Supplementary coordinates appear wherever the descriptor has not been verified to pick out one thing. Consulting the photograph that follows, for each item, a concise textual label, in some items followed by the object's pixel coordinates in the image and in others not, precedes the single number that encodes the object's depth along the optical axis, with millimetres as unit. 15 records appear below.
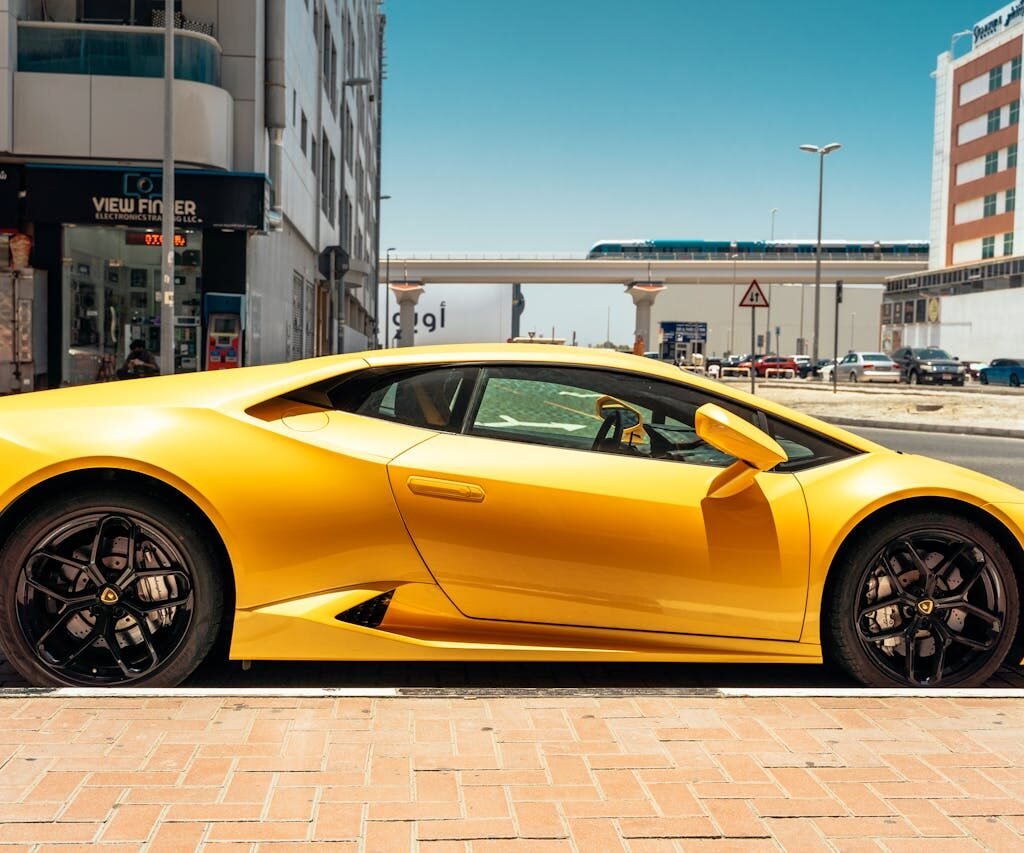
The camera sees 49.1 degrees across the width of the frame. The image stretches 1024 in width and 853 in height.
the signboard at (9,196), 19891
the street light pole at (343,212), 41209
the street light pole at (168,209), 16625
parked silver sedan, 48438
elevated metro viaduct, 79188
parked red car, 63938
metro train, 79688
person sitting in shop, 18469
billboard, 67750
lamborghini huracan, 3779
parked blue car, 45875
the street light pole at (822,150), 49781
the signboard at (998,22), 65625
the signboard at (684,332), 73500
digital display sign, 20453
